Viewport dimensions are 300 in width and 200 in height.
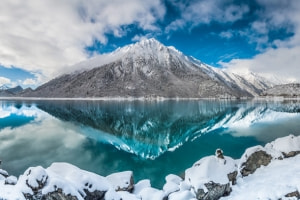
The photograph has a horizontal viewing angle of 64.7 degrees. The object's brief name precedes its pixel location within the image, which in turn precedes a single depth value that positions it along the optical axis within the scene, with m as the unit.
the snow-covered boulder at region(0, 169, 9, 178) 14.45
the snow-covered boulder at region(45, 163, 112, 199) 10.29
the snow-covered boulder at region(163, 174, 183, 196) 15.02
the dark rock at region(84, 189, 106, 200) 11.20
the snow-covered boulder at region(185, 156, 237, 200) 13.61
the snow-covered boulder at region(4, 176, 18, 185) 11.66
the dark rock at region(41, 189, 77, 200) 10.02
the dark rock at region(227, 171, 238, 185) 15.27
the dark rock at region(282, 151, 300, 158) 19.38
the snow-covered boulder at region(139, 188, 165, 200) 14.09
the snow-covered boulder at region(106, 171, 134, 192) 15.02
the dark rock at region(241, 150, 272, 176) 17.61
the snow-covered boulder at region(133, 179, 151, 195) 15.57
